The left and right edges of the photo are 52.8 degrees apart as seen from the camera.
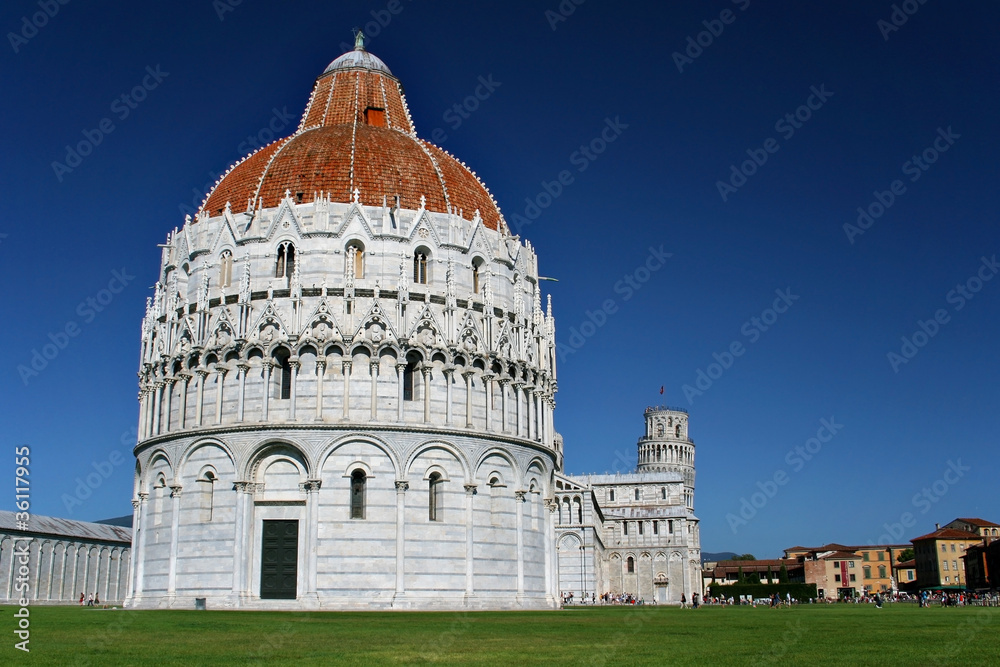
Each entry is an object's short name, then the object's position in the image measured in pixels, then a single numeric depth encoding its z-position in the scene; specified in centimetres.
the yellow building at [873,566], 14138
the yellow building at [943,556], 12356
